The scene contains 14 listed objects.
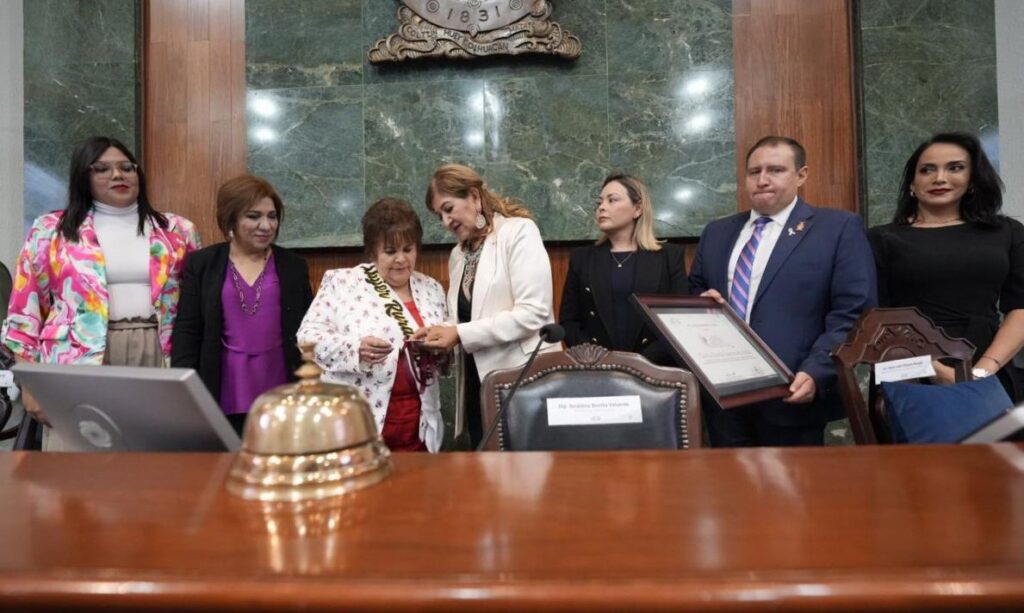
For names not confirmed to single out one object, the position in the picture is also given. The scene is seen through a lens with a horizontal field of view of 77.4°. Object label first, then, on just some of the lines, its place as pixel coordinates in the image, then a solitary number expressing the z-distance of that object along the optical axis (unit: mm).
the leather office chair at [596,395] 1448
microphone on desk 1204
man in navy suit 1981
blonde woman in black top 2406
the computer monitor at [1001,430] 920
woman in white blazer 2154
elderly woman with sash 2035
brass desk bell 721
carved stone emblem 3525
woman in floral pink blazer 2238
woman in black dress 2170
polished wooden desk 473
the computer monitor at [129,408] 876
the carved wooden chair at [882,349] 1669
